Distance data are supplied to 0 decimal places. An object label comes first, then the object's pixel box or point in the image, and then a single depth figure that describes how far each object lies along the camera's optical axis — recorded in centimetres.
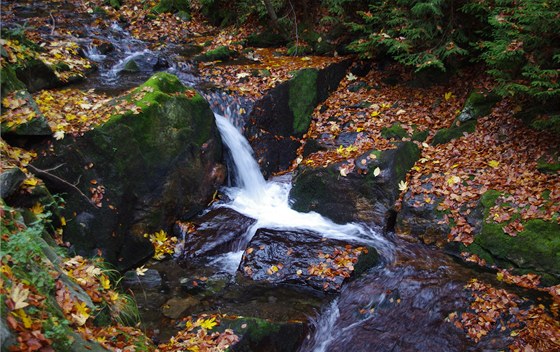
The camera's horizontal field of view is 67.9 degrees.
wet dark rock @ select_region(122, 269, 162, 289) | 617
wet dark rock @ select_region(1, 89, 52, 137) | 566
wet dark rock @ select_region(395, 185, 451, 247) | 695
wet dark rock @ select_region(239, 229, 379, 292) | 625
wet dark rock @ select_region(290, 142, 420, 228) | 759
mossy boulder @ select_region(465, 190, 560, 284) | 590
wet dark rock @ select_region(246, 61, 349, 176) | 904
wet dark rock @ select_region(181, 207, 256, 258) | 696
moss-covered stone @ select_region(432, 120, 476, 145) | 812
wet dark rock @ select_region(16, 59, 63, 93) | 738
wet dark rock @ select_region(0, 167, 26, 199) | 465
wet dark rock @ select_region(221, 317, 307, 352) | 487
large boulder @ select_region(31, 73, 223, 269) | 616
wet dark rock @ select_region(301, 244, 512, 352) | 521
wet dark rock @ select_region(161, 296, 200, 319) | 553
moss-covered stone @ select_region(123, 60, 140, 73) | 983
